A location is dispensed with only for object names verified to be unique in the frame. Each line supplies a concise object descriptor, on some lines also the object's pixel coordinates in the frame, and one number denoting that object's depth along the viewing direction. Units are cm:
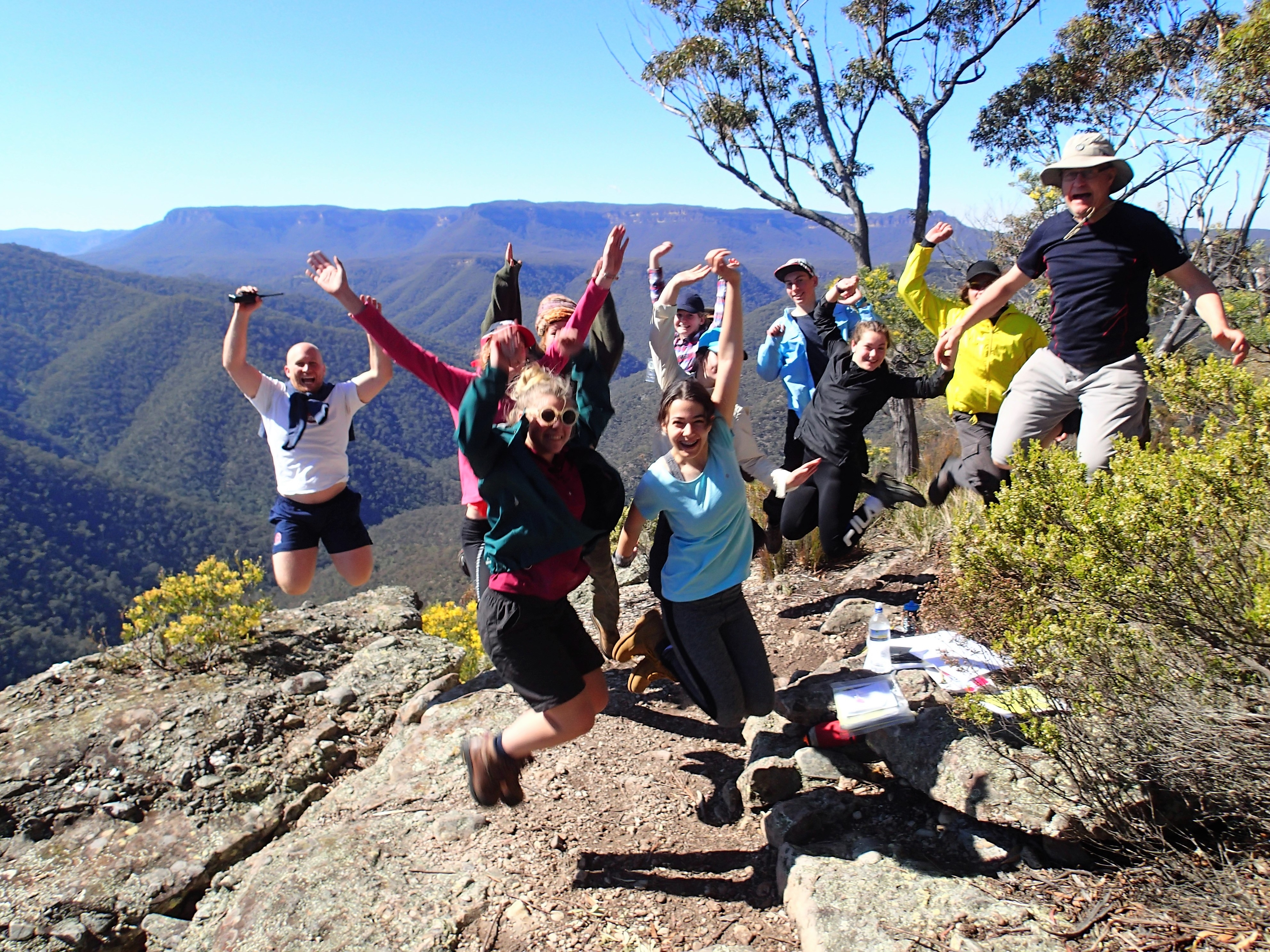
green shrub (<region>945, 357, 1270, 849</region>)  221
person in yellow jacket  438
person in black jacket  444
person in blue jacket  496
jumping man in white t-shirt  459
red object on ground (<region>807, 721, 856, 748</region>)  332
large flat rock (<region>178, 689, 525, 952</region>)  268
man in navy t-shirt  331
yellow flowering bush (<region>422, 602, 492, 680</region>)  666
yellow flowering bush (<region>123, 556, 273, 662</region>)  585
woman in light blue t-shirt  316
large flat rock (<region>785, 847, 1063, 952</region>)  221
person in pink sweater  311
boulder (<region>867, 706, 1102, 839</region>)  253
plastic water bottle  388
